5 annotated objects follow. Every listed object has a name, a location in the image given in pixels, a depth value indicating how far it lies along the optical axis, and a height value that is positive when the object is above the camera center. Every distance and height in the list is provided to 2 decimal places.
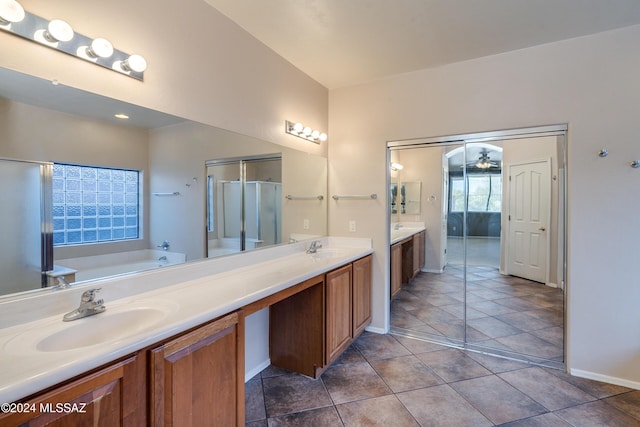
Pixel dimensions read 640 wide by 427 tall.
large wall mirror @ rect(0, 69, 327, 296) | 1.17 +0.13
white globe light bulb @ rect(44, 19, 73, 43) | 1.16 +0.73
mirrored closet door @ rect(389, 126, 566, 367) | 2.52 -0.29
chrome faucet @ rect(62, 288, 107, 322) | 1.18 -0.41
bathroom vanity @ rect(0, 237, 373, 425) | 0.84 -0.49
